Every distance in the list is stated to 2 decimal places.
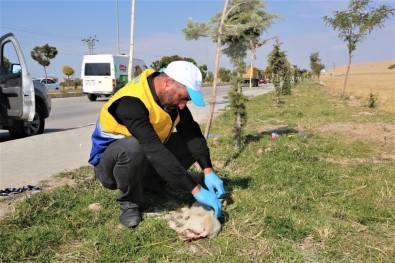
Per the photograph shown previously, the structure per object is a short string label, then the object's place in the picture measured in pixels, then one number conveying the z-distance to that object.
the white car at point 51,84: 34.54
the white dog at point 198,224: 2.90
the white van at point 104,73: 19.16
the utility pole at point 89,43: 47.81
